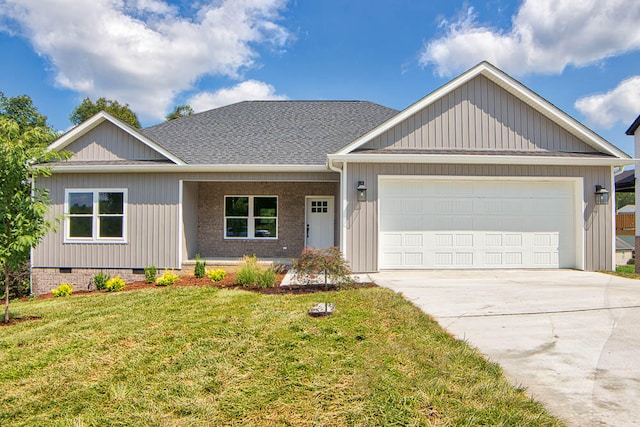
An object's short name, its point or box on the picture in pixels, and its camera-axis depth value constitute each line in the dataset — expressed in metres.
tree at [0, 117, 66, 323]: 6.01
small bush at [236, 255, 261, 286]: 8.40
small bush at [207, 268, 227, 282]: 9.68
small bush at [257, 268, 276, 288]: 8.16
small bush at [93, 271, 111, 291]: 9.89
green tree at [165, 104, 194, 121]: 32.59
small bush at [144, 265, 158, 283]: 10.26
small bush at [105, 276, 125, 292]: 9.55
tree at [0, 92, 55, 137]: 34.50
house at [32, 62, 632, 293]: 9.70
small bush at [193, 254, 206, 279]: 10.34
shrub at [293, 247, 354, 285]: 7.01
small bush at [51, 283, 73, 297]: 9.63
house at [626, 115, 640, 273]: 14.80
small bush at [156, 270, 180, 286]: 9.62
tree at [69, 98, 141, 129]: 30.31
